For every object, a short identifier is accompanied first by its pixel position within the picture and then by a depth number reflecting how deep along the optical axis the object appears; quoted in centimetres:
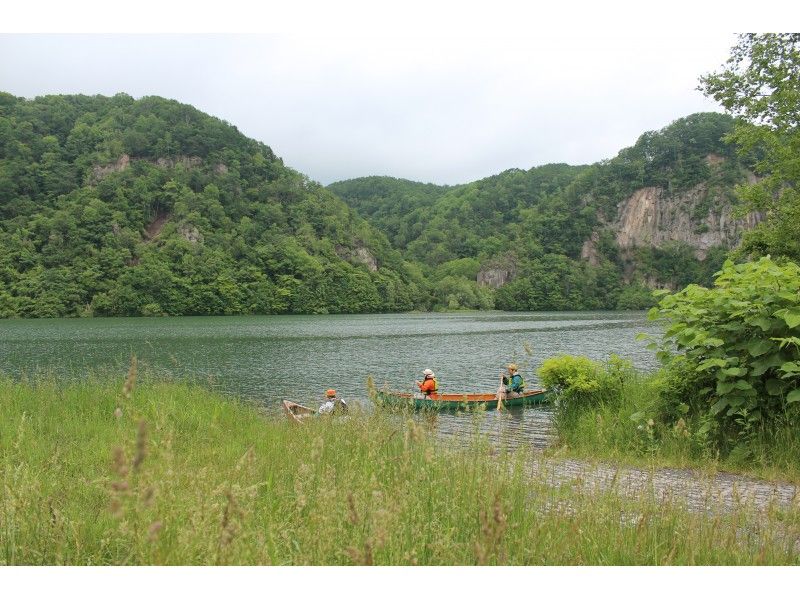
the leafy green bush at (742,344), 681
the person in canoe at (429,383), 1872
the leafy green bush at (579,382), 1145
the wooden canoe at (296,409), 1495
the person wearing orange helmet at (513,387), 2039
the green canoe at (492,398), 1962
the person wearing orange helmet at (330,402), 1343
